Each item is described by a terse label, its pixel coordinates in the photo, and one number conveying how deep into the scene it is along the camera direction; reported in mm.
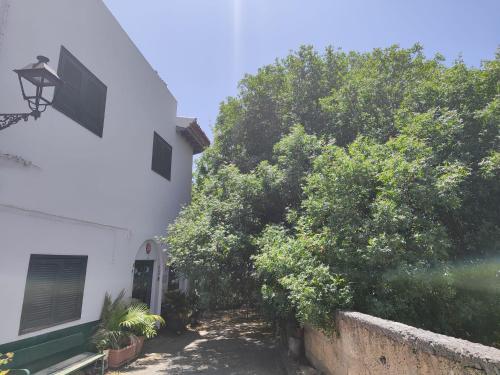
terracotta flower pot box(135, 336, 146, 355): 7908
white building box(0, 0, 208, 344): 5520
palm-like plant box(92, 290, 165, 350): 7203
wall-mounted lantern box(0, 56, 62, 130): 4461
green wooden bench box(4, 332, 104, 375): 5359
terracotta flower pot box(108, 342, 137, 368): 7035
